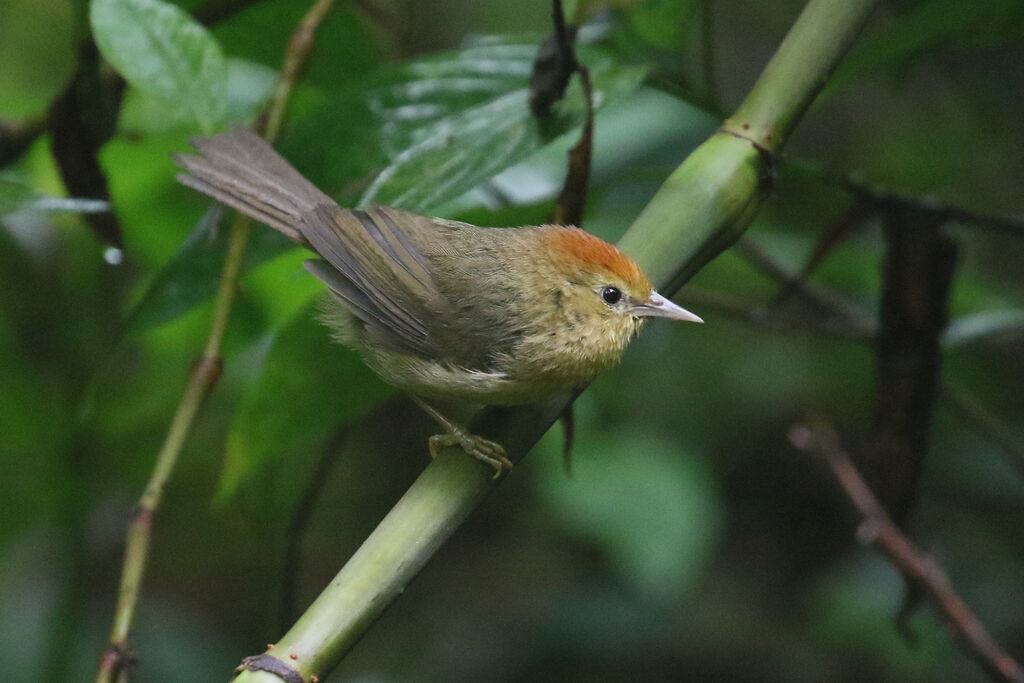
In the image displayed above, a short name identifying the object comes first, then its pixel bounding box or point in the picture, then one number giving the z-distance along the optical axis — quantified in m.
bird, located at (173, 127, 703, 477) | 4.19
